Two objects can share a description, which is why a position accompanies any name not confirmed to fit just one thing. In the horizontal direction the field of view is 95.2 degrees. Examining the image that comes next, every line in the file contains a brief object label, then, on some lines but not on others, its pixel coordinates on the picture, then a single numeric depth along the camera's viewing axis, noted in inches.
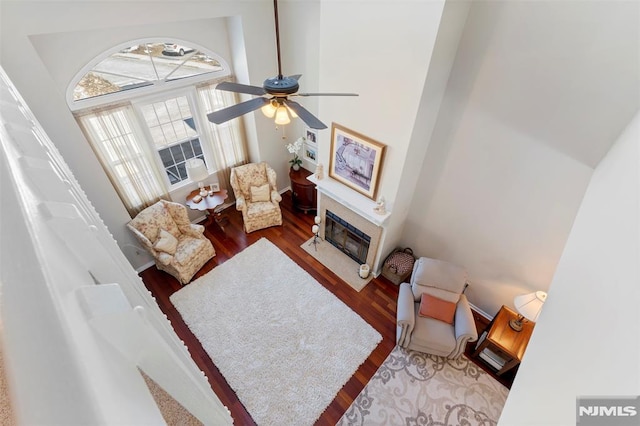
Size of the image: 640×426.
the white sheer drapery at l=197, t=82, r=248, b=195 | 174.4
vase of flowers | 200.7
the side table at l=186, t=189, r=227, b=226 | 183.5
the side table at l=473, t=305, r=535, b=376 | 126.3
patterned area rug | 124.2
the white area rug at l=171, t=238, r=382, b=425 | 129.4
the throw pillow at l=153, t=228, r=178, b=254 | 159.6
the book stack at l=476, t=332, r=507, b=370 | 133.2
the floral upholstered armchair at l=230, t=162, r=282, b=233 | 197.5
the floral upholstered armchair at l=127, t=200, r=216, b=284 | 159.5
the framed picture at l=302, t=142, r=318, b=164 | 208.8
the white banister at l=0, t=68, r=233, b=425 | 10.2
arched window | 131.8
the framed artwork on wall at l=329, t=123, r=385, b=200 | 136.3
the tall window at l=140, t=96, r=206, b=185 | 162.2
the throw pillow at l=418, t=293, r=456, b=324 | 138.8
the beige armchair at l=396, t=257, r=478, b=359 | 133.3
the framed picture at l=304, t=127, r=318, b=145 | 202.1
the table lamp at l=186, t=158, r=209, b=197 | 171.8
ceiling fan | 76.2
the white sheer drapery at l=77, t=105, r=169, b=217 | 140.5
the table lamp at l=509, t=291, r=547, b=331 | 116.7
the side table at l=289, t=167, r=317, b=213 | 205.5
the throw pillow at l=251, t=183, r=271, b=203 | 203.2
